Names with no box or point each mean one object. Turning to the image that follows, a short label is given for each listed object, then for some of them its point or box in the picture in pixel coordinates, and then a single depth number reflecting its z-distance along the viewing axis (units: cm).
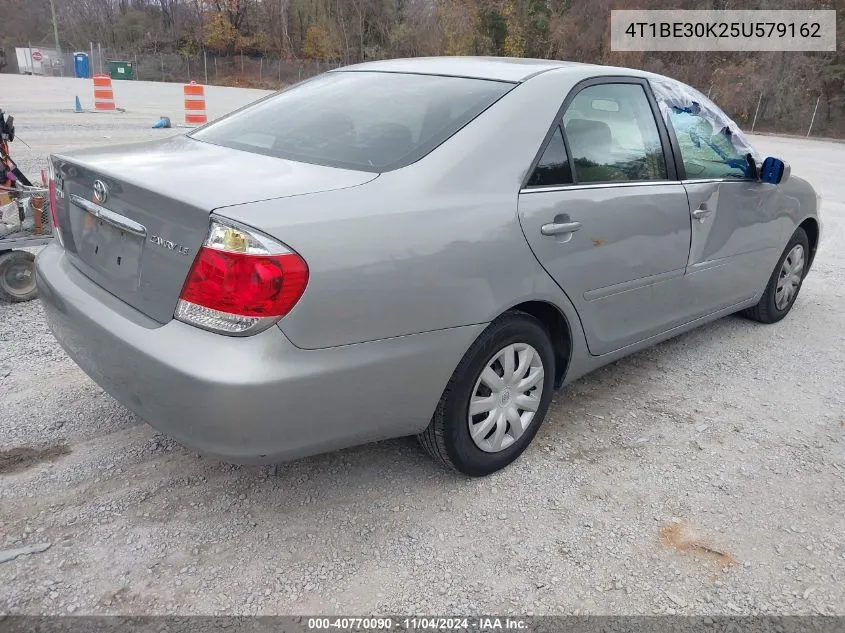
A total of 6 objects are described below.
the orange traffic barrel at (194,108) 1573
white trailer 4469
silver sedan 207
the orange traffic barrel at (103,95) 1809
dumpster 4409
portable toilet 3862
